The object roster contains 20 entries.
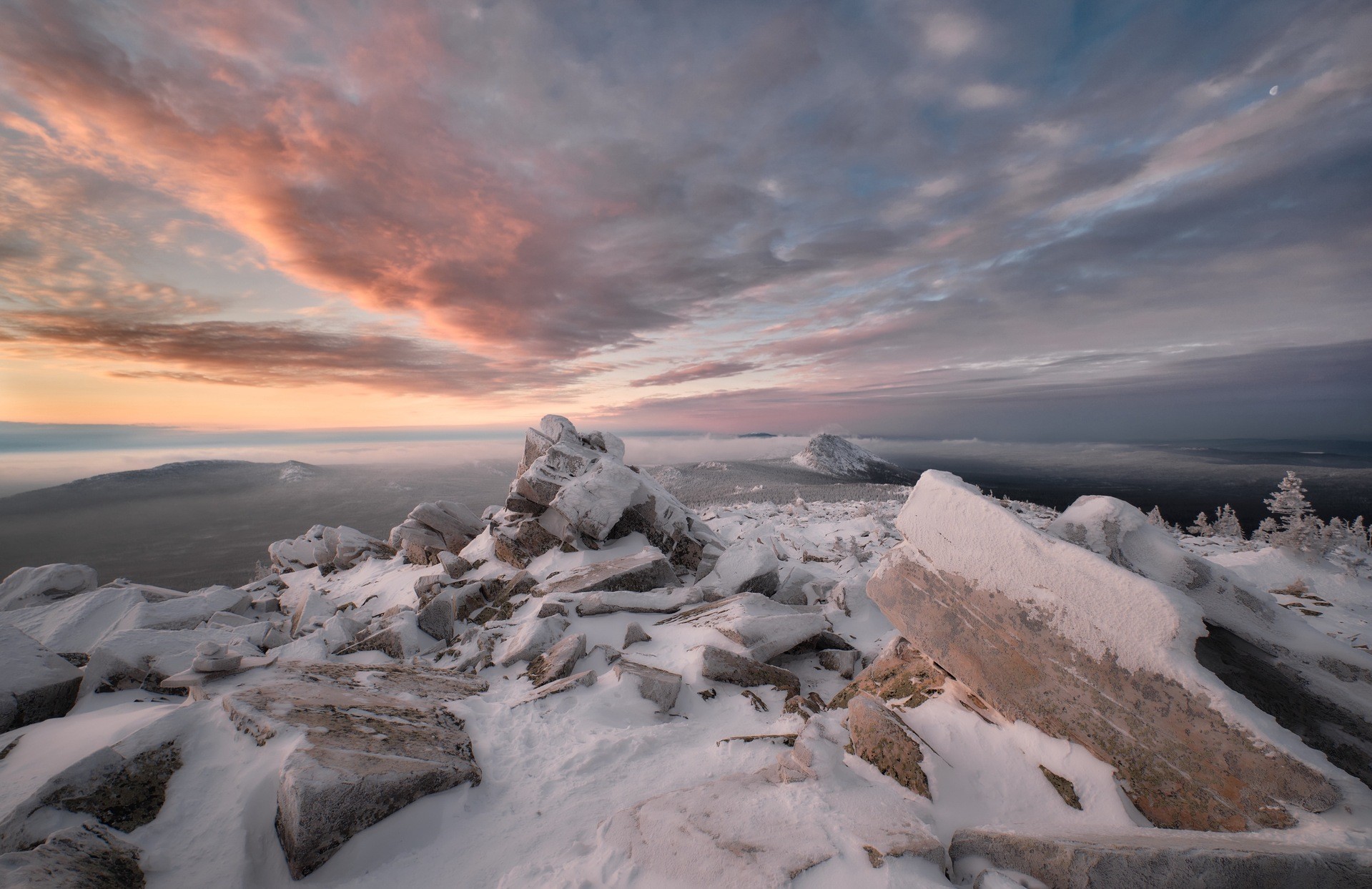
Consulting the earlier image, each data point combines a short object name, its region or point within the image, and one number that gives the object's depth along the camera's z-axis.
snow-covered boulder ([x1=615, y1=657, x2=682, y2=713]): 7.18
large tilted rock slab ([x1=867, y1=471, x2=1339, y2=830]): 4.34
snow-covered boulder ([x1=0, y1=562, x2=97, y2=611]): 13.71
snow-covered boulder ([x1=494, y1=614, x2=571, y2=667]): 8.95
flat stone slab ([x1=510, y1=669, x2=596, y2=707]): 7.48
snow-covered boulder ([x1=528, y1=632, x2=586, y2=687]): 8.10
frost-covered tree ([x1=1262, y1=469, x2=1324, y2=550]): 16.06
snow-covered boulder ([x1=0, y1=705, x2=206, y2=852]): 4.12
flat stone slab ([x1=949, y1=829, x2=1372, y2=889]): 3.33
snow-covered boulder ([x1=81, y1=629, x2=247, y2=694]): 6.99
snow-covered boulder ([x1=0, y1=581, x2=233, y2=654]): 10.03
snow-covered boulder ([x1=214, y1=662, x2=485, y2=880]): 4.42
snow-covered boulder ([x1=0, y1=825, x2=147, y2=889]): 3.45
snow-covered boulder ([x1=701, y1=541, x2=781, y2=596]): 11.38
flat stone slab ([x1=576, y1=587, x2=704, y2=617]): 10.30
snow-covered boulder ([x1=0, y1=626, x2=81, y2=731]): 6.14
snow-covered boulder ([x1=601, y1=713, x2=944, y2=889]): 3.93
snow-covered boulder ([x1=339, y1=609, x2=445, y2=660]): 9.88
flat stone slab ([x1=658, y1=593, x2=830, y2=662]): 8.24
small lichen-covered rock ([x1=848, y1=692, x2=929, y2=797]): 5.11
